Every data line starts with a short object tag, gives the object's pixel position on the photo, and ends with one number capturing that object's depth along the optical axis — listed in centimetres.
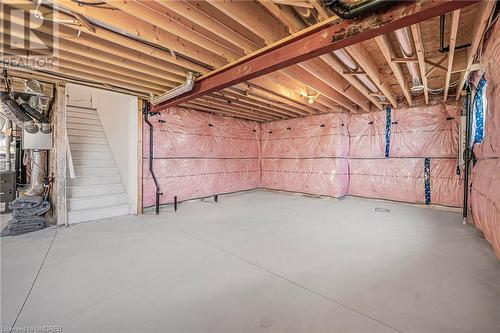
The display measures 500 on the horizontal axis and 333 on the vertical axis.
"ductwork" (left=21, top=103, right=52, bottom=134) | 356
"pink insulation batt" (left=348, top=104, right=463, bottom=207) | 461
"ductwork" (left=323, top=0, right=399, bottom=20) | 157
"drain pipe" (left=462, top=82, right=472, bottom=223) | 354
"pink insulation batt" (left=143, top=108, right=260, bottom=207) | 492
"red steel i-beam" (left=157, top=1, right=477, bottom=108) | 158
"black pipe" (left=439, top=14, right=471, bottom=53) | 218
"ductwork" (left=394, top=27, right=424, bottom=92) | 224
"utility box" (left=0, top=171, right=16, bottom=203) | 431
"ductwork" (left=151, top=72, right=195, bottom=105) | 322
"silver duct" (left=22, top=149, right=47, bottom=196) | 367
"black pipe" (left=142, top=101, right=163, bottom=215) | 451
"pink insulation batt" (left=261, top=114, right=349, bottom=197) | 572
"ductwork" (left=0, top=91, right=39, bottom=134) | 336
